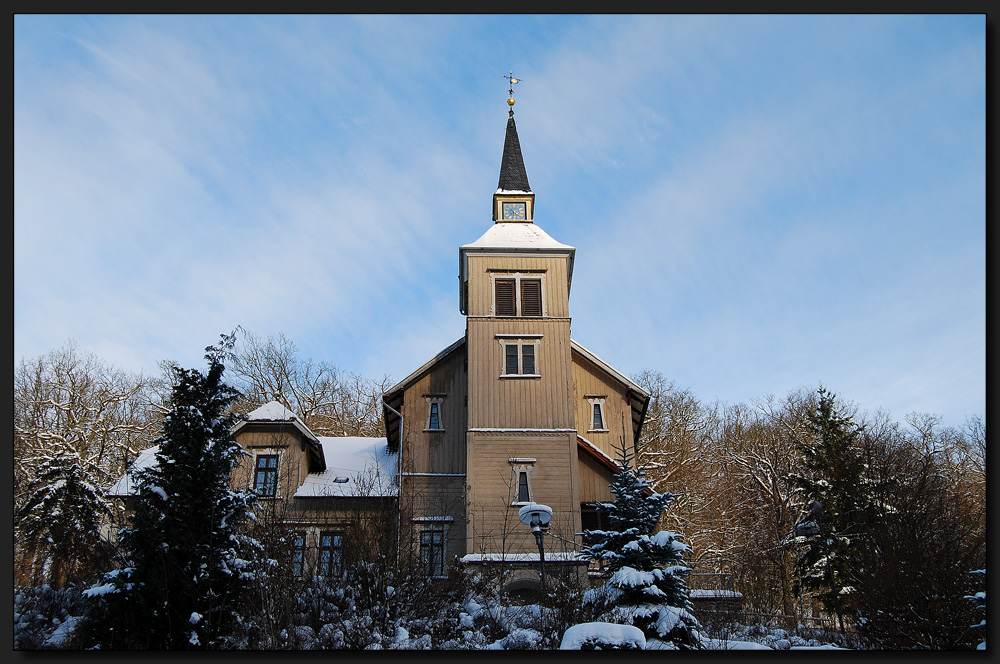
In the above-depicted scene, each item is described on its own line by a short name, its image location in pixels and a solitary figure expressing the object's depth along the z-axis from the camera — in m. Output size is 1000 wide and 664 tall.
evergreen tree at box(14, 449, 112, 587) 19.20
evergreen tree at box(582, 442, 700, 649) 13.59
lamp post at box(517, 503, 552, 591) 15.79
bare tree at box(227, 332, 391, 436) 46.16
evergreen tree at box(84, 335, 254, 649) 12.78
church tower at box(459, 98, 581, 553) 24.09
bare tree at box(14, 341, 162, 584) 24.17
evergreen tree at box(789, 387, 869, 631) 22.11
